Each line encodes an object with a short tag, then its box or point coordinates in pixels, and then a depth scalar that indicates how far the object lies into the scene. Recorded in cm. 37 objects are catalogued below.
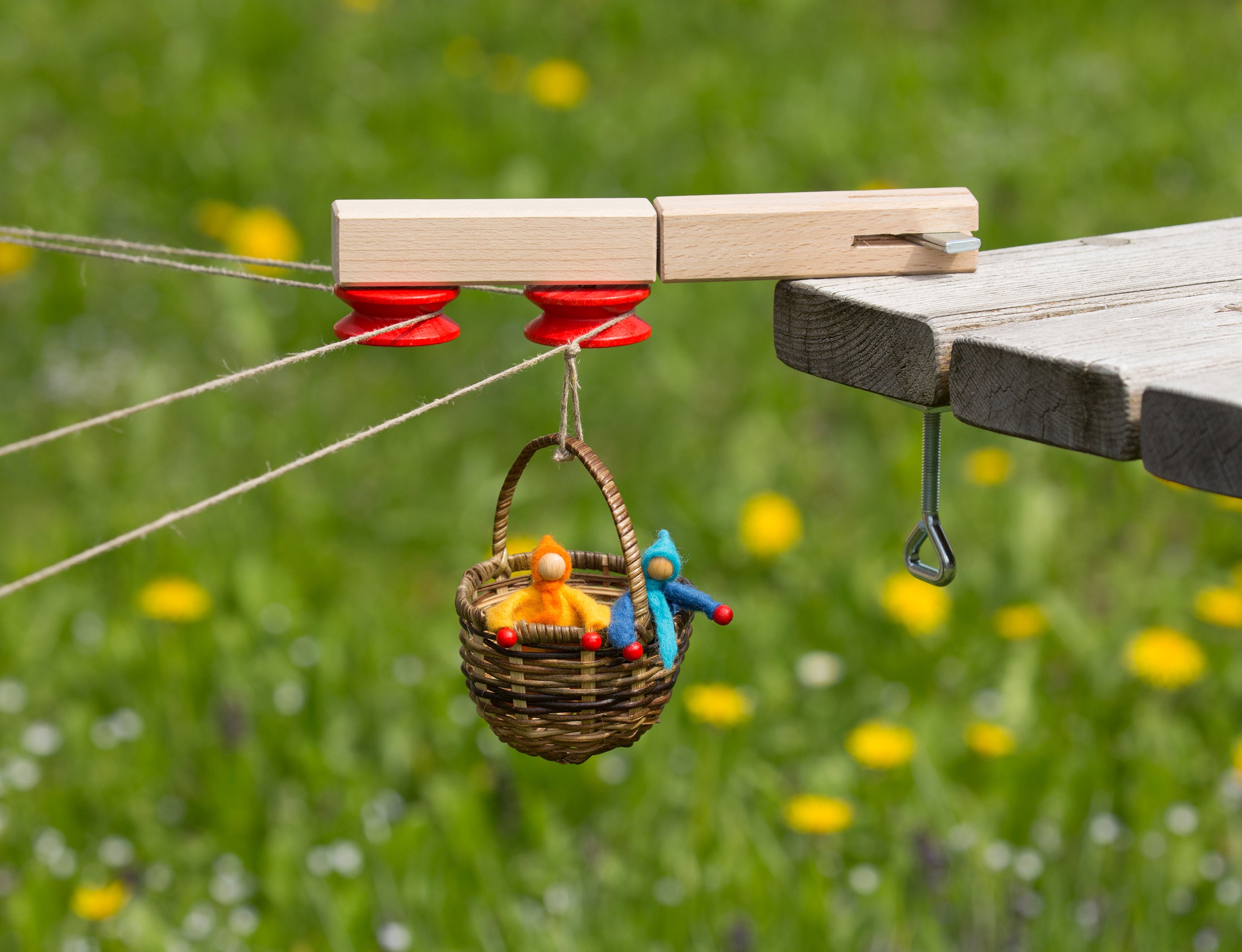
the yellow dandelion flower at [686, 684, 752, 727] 442
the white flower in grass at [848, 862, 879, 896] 408
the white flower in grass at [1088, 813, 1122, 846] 419
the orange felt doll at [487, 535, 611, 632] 203
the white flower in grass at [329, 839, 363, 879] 411
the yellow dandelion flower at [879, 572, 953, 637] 491
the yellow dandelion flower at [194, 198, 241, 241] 668
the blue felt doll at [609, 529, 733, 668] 194
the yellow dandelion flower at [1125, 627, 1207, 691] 464
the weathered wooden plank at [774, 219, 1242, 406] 193
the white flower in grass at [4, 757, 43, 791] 446
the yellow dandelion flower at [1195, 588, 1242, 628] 481
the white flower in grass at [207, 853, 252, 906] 411
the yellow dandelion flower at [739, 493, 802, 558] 529
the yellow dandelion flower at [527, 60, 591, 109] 733
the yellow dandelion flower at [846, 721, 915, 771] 432
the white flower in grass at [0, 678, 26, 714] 475
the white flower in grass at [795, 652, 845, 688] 487
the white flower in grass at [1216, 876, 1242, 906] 400
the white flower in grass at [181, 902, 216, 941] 398
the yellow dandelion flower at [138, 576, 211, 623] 494
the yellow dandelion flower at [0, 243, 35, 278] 658
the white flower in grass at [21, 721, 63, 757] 461
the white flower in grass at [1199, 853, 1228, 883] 412
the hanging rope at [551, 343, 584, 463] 198
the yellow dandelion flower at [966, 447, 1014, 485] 567
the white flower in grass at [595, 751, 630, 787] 452
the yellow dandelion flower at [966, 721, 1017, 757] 435
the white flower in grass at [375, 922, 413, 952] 381
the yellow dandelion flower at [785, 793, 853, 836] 406
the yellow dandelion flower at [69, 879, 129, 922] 389
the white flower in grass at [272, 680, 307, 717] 474
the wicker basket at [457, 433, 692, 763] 196
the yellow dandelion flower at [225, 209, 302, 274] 644
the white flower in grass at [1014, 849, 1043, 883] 415
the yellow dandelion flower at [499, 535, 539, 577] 484
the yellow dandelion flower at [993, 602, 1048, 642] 496
